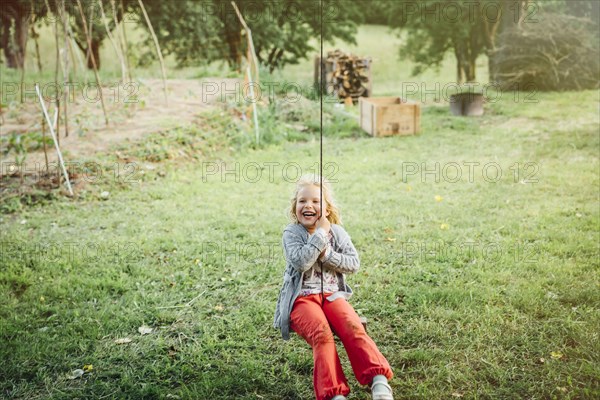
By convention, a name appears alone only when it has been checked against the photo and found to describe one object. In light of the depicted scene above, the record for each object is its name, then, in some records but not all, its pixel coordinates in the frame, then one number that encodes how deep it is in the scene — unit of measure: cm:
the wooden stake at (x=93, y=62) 742
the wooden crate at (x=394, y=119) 870
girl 238
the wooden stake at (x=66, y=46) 661
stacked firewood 1246
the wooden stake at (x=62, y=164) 594
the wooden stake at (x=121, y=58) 920
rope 273
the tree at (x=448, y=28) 1563
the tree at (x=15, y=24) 1466
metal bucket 999
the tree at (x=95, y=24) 1409
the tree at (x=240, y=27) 1603
